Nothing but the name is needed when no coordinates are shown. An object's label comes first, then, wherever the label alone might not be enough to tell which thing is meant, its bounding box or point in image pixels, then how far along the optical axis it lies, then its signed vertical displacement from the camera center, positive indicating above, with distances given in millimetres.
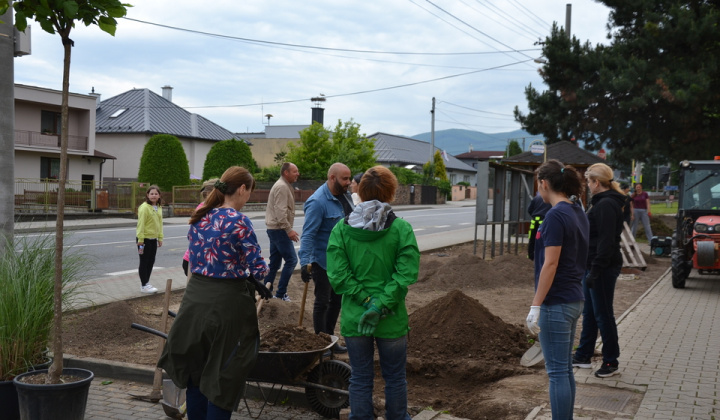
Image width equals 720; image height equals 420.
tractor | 11867 -275
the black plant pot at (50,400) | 4074 -1319
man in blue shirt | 6562 -449
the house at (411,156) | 77000 +5034
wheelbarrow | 4754 -1334
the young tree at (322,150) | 49375 +3358
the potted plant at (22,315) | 4523 -905
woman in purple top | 19312 -107
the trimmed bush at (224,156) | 36781 +1927
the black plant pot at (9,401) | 4418 -1436
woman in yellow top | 9922 -661
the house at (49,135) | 38781 +3062
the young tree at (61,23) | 3943 +983
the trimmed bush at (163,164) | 34750 +1291
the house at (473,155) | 122712 +8710
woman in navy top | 4293 -628
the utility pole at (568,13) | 24656 +7015
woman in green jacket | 3965 -526
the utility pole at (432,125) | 65150 +7175
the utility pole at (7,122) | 6324 +599
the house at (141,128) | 50281 +4749
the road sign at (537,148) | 18583 +1489
